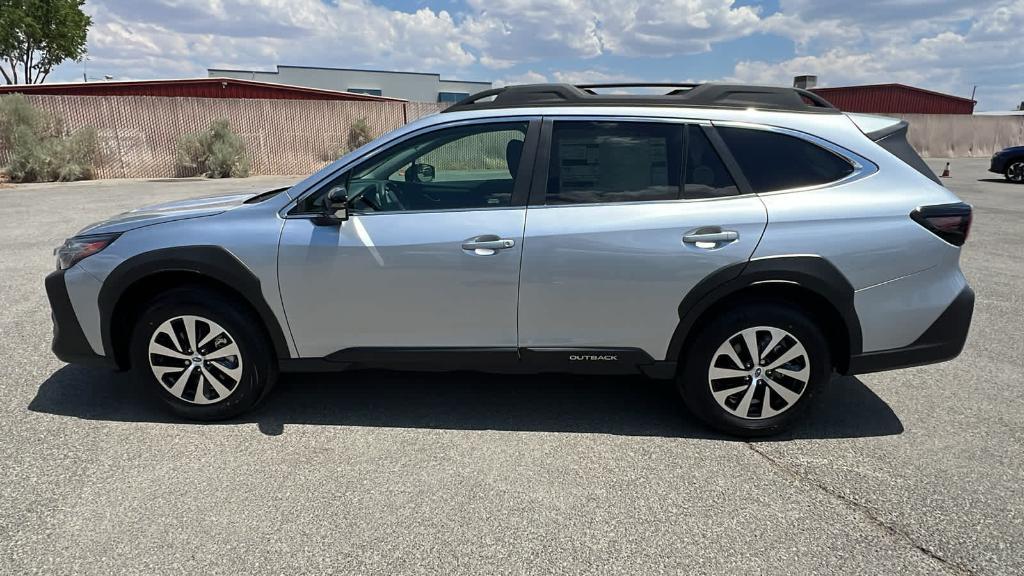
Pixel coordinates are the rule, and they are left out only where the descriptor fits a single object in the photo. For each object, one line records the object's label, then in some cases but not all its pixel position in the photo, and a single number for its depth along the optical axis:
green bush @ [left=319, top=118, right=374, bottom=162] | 23.00
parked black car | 18.98
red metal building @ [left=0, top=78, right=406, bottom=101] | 22.70
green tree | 36.81
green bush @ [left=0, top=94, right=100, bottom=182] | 17.48
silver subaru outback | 3.27
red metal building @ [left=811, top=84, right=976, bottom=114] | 41.41
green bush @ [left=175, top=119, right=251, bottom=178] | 20.03
